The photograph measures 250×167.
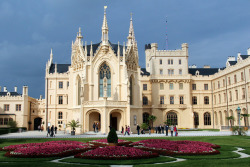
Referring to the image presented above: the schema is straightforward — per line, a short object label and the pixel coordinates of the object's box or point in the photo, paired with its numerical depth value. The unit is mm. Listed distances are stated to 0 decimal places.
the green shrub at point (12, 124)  68656
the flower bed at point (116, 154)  18562
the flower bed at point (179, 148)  20594
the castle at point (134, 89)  52500
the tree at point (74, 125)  46500
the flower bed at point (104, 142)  27472
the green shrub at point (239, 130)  38156
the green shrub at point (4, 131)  52581
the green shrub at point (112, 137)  23964
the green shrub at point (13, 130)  60575
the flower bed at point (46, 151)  19703
